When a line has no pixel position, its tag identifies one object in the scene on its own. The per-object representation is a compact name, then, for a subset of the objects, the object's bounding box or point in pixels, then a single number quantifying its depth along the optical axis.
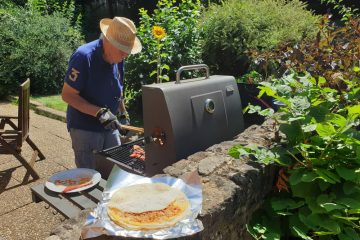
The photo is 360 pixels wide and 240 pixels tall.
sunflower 4.70
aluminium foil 1.37
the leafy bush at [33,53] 8.84
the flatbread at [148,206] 1.43
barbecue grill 2.36
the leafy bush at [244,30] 5.65
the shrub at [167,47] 6.05
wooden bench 2.32
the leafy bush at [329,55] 2.46
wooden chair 4.41
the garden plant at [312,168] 1.71
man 3.12
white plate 2.50
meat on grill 3.25
